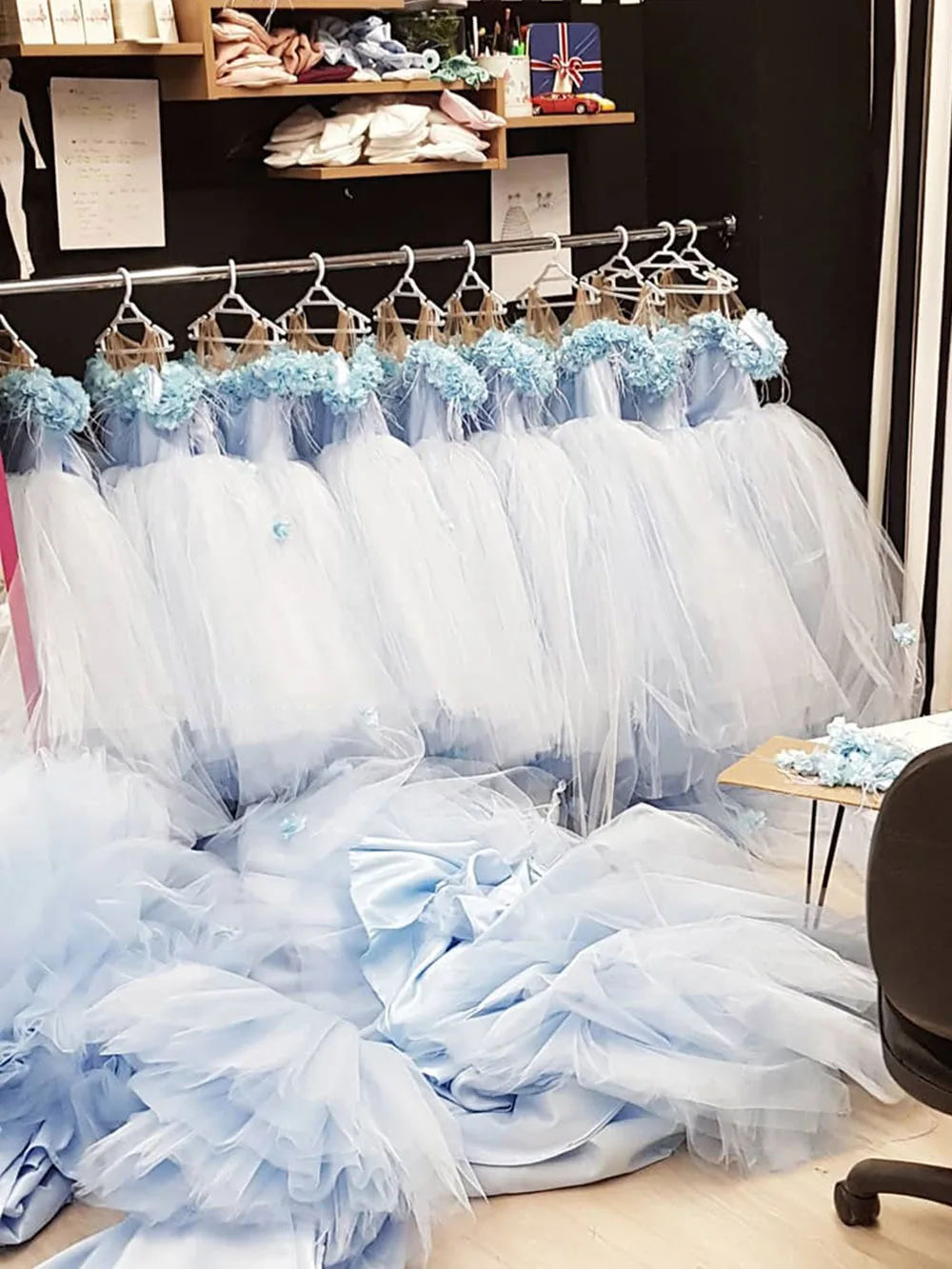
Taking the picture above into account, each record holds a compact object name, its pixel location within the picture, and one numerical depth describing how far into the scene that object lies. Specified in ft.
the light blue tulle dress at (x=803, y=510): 10.90
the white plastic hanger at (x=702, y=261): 11.13
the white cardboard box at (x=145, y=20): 9.00
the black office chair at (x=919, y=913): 5.73
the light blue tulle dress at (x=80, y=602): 8.72
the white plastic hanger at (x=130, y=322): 9.10
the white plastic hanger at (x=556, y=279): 10.84
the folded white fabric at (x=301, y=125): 9.98
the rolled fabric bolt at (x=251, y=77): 9.26
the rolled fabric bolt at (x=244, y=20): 9.26
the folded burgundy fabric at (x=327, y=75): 9.59
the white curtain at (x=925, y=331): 11.80
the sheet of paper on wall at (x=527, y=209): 11.68
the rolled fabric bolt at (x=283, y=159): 9.95
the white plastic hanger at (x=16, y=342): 8.80
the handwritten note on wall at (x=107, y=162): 9.57
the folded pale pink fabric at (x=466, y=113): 10.18
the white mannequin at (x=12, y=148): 9.29
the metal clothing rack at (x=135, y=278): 8.50
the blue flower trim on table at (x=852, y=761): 8.43
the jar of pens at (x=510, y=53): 10.77
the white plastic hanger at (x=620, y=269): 10.91
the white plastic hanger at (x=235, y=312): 9.44
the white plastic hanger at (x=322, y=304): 9.73
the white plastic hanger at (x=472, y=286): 10.30
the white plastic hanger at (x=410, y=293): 10.04
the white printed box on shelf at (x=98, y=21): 8.84
